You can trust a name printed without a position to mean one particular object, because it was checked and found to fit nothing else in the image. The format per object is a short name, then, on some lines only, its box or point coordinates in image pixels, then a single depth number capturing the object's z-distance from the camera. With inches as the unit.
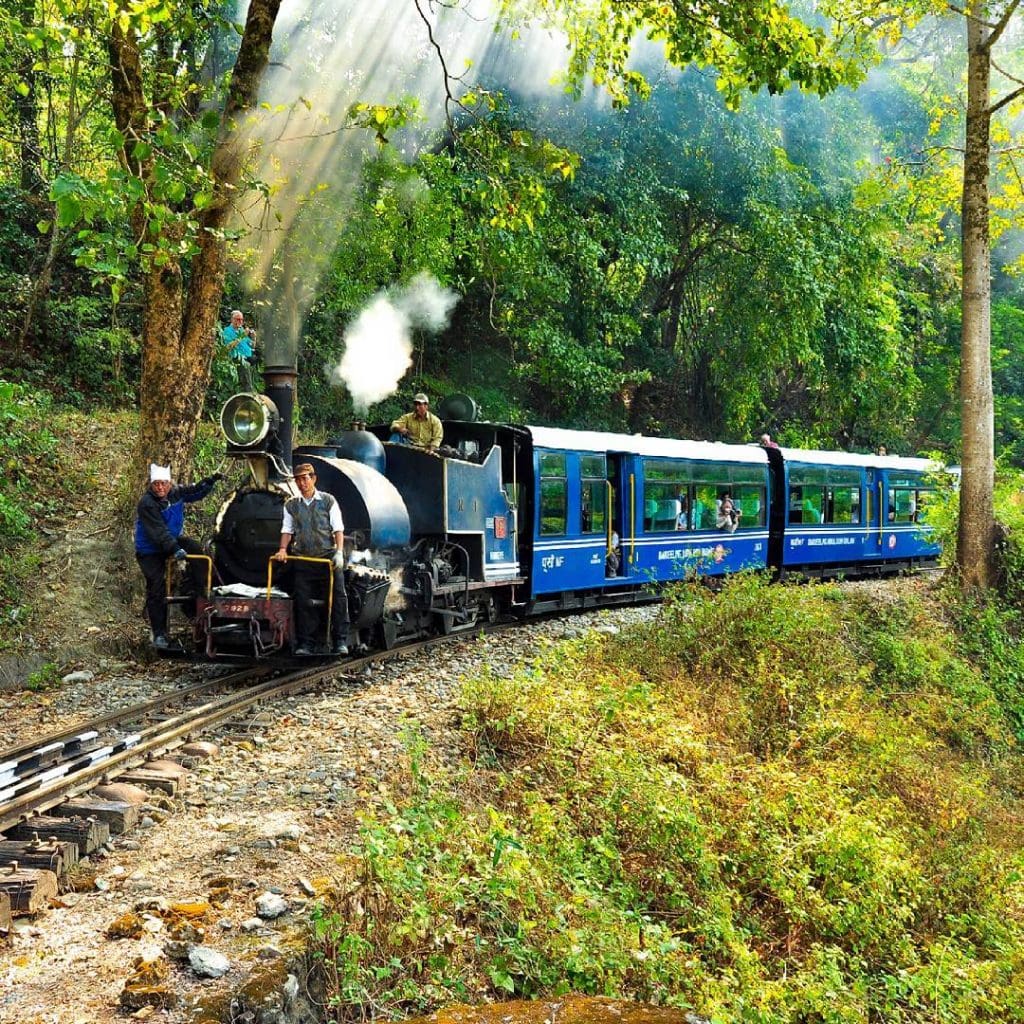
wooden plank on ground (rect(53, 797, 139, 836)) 195.8
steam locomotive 337.7
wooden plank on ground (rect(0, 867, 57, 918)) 159.0
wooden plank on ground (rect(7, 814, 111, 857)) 183.9
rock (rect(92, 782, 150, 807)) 208.4
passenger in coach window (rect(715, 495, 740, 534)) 618.8
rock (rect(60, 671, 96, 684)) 337.7
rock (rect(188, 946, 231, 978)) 142.4
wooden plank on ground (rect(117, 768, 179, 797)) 218.8
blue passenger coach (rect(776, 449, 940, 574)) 680.4
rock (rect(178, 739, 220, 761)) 246.7
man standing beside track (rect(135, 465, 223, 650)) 349.1
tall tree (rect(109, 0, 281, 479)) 354.3
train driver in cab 423.2
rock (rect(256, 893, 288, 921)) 160.6
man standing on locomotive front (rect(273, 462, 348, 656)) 325.7
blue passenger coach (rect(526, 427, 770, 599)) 492.7
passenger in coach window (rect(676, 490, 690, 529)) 585.3
